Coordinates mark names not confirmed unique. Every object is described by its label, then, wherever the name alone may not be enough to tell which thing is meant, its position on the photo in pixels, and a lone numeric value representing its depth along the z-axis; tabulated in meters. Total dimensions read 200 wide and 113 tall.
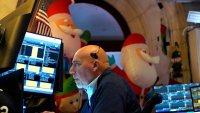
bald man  1.56
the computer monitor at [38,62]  1.72
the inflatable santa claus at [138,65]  3.69
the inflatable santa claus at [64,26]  3.08
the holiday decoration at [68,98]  3.06
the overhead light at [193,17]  4.47
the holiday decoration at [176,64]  4.58
